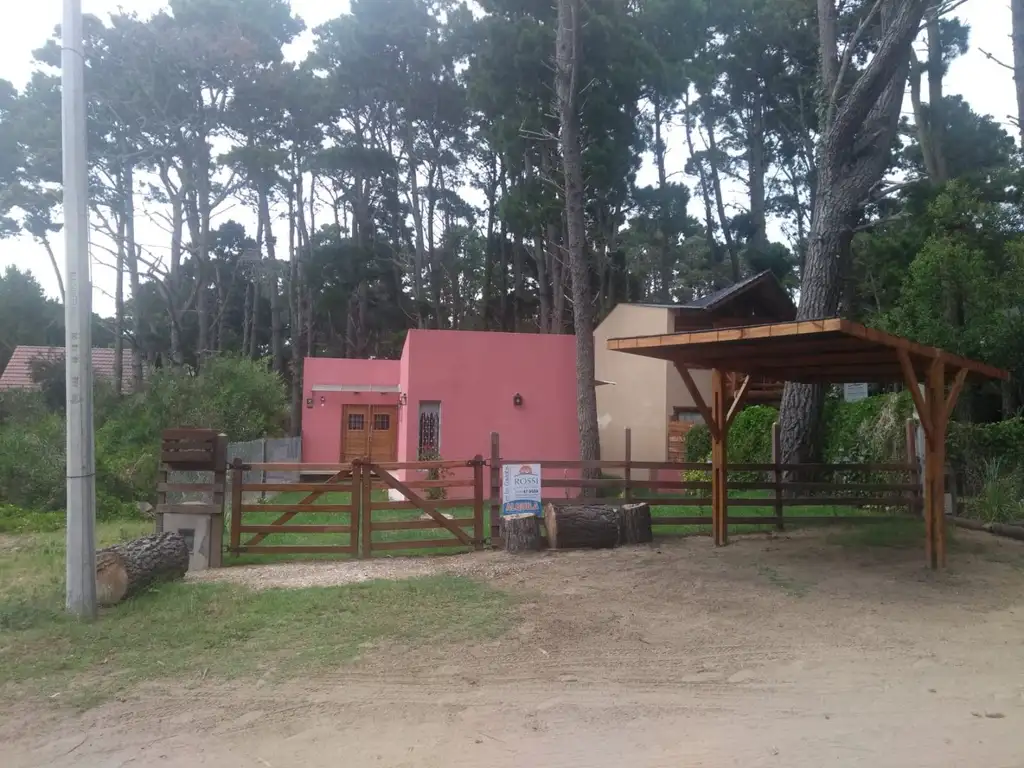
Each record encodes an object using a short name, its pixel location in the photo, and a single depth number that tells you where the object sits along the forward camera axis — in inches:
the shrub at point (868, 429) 538.9
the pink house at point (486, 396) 698.2
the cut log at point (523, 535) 383.2
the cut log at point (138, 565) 289.4
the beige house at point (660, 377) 747.4
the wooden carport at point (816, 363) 324.2
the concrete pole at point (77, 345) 268.1
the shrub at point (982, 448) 502.9
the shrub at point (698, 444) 695.1
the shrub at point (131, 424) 610.9
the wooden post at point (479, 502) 395.5
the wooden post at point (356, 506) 374.0
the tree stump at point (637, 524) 400.2
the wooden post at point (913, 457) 485.7
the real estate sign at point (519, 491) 394.6
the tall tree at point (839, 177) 560.7
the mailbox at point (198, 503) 357.4
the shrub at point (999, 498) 464.1
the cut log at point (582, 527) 385.7
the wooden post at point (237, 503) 366.0
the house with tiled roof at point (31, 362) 1343.5
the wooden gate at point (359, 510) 366.0
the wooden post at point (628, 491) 431.1
